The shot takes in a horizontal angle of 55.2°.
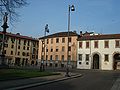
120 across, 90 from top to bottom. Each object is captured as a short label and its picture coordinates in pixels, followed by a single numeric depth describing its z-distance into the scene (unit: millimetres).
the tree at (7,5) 10368
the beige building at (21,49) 46976
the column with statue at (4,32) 15567
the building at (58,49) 38533
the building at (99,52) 33171
